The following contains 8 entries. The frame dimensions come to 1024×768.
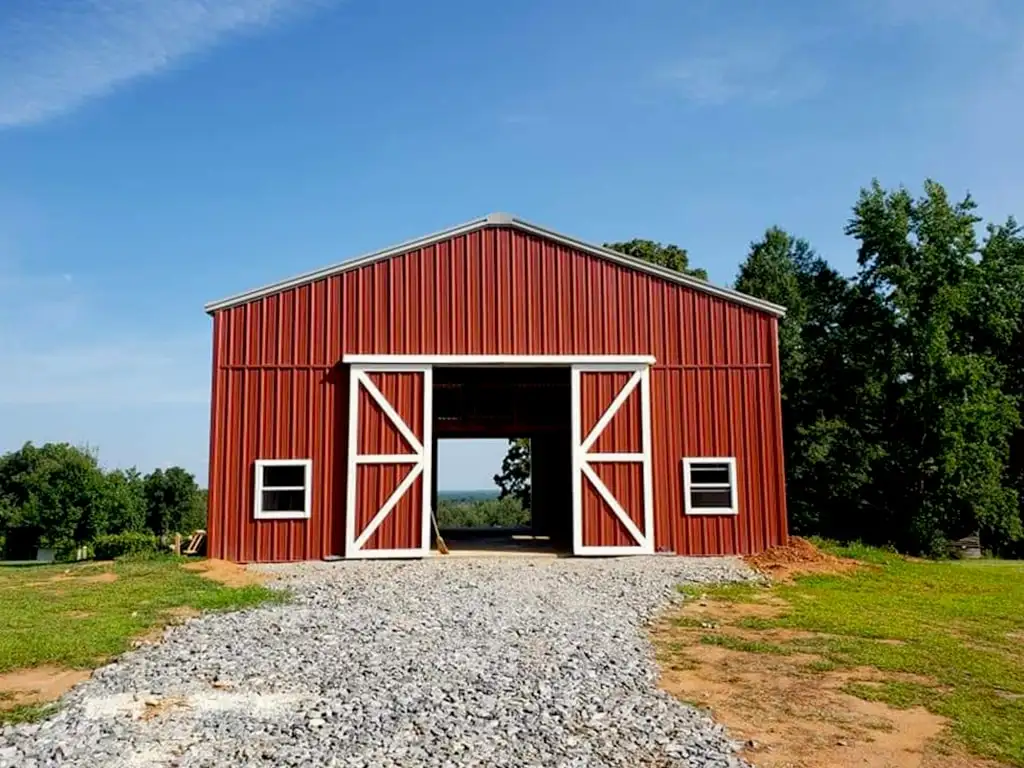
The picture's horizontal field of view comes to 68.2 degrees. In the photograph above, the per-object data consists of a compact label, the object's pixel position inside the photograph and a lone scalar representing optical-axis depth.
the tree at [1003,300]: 23.30
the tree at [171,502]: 36.44
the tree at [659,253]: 31.16
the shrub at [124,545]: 16.25
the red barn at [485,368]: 13.98
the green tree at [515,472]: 36.34
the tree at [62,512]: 31.73
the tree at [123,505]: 32.62
